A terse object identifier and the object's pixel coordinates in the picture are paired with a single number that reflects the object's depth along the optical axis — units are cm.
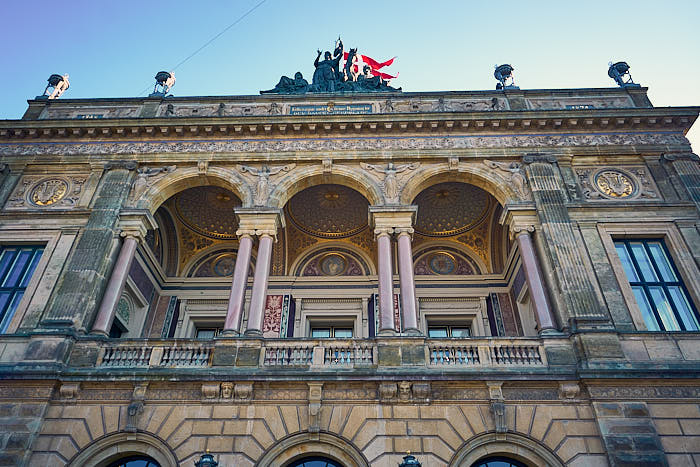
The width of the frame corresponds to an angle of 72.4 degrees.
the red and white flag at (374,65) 1967
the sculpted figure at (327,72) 1761
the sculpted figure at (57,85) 1722
